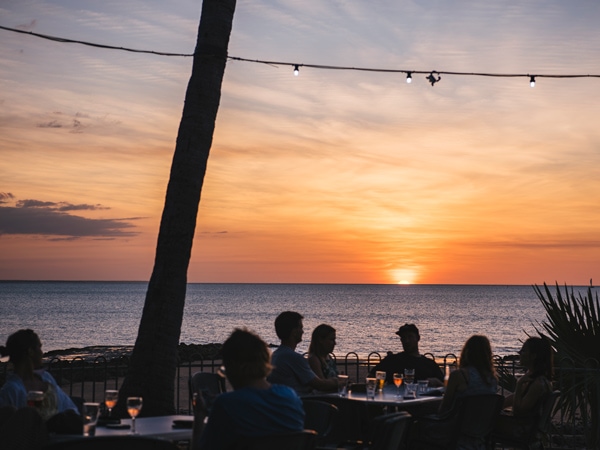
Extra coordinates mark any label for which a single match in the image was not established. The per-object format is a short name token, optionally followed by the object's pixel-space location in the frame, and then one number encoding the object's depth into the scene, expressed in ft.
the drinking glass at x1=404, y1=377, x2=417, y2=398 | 26.04
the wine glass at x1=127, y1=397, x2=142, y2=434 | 17.54
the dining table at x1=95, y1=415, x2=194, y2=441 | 17.85
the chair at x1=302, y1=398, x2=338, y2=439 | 19.72
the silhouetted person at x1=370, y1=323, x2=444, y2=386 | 30.94
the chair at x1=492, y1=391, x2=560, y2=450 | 25.30
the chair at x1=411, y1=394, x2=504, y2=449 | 24.23
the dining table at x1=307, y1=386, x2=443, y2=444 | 25.21
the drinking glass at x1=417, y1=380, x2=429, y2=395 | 27.17
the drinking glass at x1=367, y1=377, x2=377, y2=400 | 25.22
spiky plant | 32.45
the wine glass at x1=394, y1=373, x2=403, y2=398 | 26.73
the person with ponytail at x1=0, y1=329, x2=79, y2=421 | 18.79
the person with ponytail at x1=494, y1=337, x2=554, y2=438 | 24.99
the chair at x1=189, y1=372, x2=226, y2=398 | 26.25
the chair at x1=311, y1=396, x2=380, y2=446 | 26.30
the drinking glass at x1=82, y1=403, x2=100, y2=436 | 17.10
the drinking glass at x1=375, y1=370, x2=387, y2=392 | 26.04
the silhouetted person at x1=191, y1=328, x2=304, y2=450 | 13.96
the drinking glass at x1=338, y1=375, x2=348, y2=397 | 26.17
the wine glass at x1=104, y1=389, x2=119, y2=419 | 18.52
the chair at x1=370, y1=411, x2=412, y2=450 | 15.38
